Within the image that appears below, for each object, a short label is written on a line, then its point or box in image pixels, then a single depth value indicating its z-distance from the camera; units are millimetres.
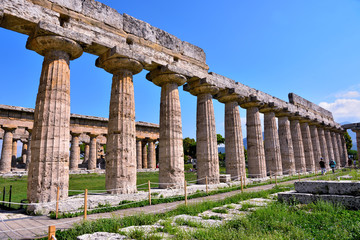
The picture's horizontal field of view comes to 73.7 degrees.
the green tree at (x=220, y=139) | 65113
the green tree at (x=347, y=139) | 62119
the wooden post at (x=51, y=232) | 3753
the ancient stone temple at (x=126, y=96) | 9578
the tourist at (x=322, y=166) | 22719
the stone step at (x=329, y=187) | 7195
